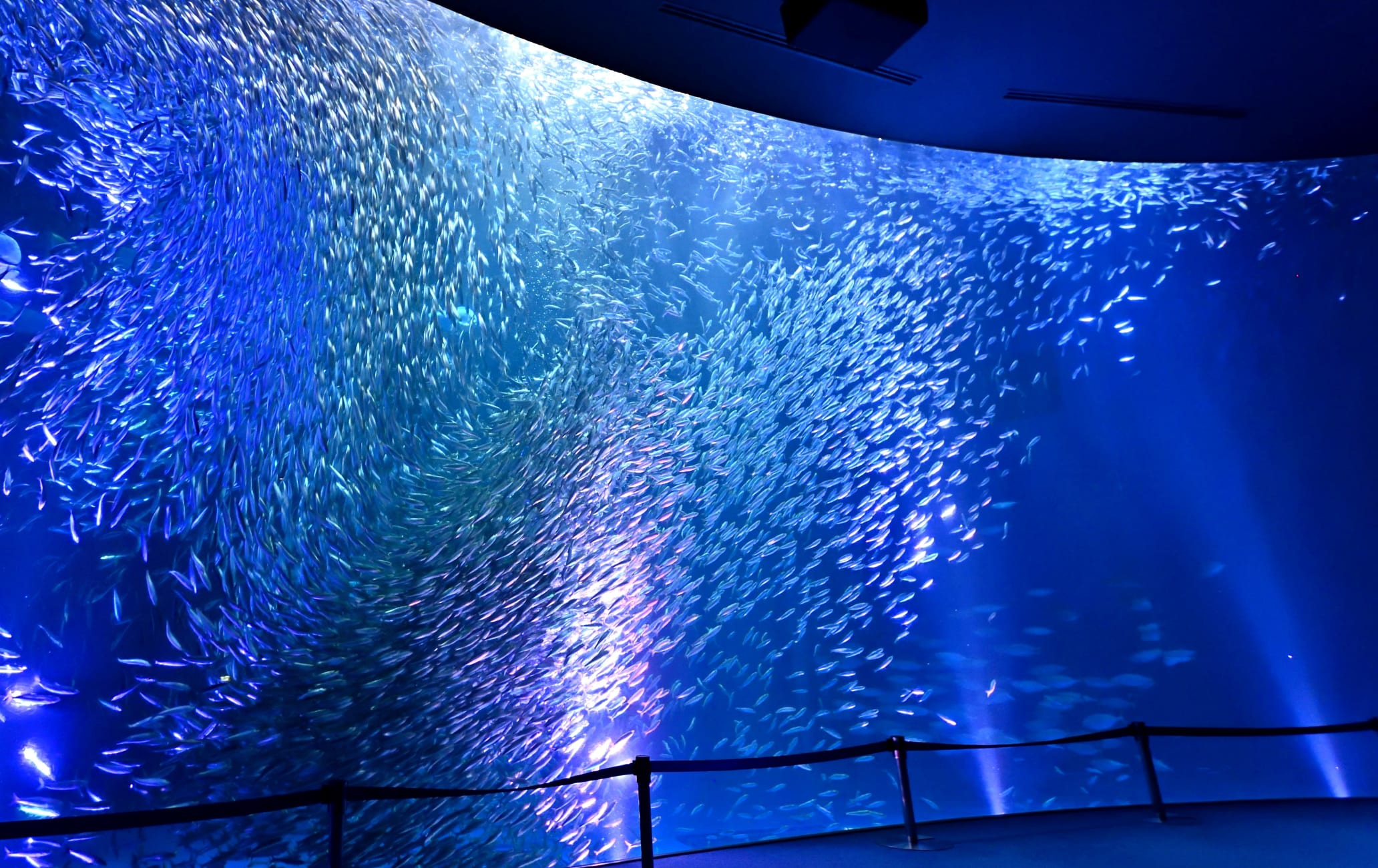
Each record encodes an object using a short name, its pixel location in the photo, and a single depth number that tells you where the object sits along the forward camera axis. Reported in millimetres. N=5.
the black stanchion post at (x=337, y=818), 2551
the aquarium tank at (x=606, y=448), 4195
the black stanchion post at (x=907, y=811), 3885
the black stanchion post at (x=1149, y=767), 4289
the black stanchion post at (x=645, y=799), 3137
